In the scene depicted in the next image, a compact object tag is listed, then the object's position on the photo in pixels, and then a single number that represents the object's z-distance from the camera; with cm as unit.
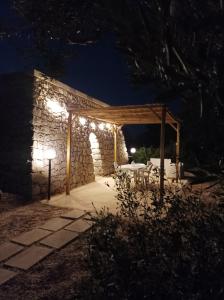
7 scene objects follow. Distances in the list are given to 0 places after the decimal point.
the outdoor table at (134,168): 971
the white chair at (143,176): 934
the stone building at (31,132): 762
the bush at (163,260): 191
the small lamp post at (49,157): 756
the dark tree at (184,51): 163
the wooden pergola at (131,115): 759
